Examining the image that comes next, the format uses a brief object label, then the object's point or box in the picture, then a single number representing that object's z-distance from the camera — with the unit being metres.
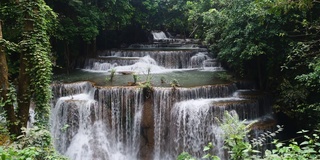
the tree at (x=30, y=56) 6.08
